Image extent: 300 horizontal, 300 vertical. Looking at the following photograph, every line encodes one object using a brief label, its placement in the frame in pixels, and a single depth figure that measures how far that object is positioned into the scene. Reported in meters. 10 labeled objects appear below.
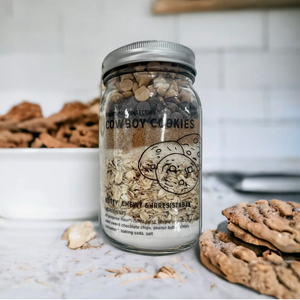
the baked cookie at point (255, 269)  0.27
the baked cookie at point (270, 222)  0.32
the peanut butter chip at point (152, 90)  0.36
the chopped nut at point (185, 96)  0.38
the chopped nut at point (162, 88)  0.37
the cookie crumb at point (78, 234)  0.41
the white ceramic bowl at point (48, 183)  0.50
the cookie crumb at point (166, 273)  0.31
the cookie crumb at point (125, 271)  0.32
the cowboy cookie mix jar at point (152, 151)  0.36
